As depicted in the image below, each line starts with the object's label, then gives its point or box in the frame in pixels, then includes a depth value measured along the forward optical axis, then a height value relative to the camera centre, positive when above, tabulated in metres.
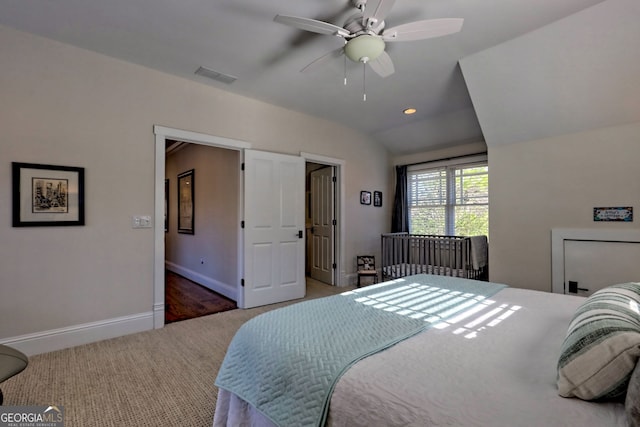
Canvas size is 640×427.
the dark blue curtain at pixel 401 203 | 5.39 +0.24
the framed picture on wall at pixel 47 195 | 2.39 +0.19
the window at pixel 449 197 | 4.61 +0.32
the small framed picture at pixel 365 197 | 5.10 +0.33
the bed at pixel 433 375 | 0.77 -0.51
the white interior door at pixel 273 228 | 3.68 -0.16
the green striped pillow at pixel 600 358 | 0.77 -0.39
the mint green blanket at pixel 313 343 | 0.98 -0.50
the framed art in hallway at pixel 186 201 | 5.25 +0.28
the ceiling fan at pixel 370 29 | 1.85 +1.25
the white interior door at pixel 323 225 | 4.82 -0.15
